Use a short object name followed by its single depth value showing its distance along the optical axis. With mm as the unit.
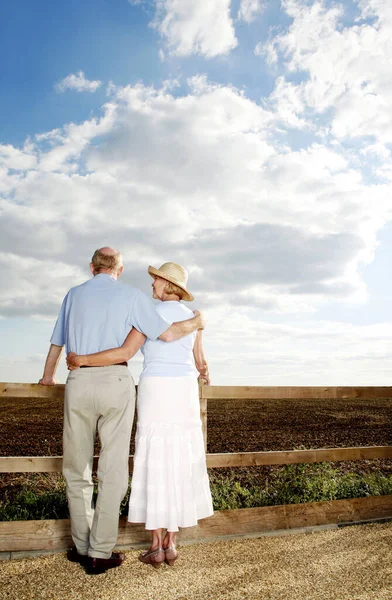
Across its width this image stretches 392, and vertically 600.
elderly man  3672
